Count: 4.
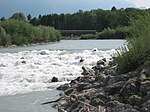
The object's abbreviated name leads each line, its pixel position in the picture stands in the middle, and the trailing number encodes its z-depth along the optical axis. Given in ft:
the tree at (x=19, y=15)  335.36
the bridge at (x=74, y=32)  335.47
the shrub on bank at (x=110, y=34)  242.17
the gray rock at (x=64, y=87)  44.15
